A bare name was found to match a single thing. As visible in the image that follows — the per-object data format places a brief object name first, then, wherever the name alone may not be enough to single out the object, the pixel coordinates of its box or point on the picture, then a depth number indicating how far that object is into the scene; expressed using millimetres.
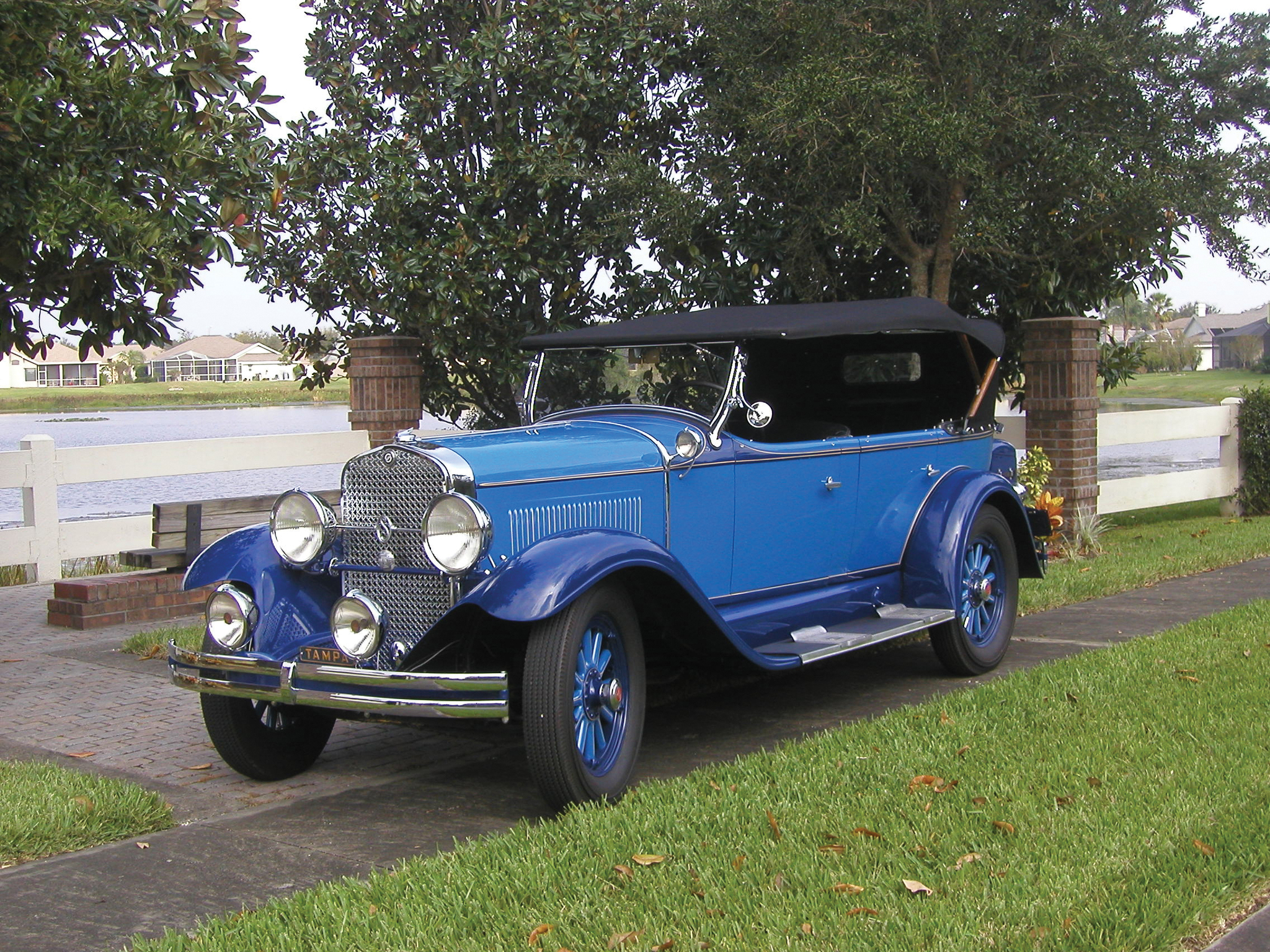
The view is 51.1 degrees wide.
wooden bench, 8602
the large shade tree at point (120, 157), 6160
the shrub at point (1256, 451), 14141
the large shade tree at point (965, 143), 9961
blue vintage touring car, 4629
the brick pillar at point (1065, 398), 11422
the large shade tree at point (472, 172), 11055
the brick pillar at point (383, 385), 10742
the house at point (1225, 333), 69344
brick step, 8531
